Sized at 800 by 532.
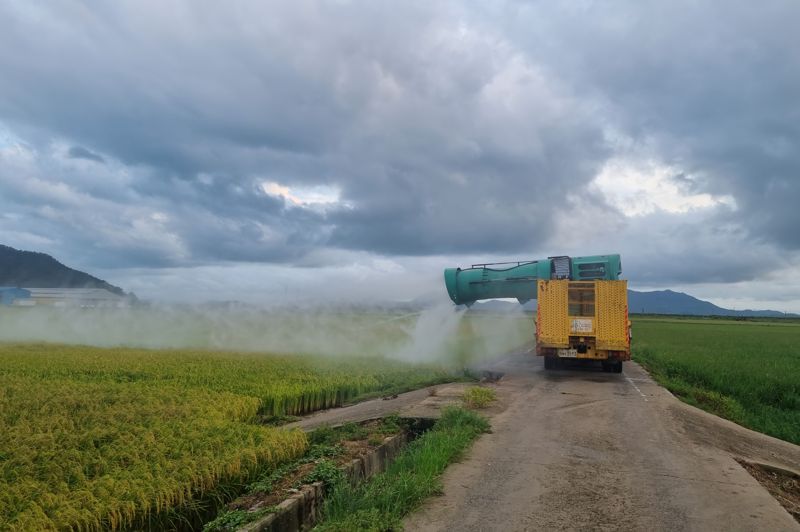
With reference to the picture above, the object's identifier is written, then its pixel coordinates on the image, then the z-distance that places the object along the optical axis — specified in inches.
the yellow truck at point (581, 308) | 663.8
